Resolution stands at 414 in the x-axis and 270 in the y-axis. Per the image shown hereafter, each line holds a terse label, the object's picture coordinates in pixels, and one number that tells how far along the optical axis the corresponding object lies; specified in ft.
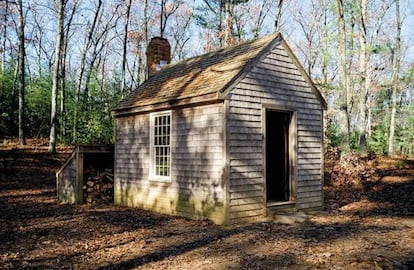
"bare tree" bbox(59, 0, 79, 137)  72.03
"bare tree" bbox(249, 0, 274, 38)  95.10
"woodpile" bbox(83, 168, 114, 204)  40.01
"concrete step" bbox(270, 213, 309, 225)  28.35
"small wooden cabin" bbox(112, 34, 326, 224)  27.81
